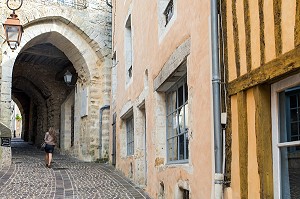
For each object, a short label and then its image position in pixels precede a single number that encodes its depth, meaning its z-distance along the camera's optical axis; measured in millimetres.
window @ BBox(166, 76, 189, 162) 5137
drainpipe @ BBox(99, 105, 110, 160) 12610
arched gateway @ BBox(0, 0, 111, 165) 11894
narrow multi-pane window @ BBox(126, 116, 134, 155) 9331
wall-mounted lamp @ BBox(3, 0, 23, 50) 6662
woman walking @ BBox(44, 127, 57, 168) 10566
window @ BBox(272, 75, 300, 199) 2670
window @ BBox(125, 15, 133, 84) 9359
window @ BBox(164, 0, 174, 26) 5645
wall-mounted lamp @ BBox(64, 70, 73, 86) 13672
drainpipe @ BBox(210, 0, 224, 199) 3406
